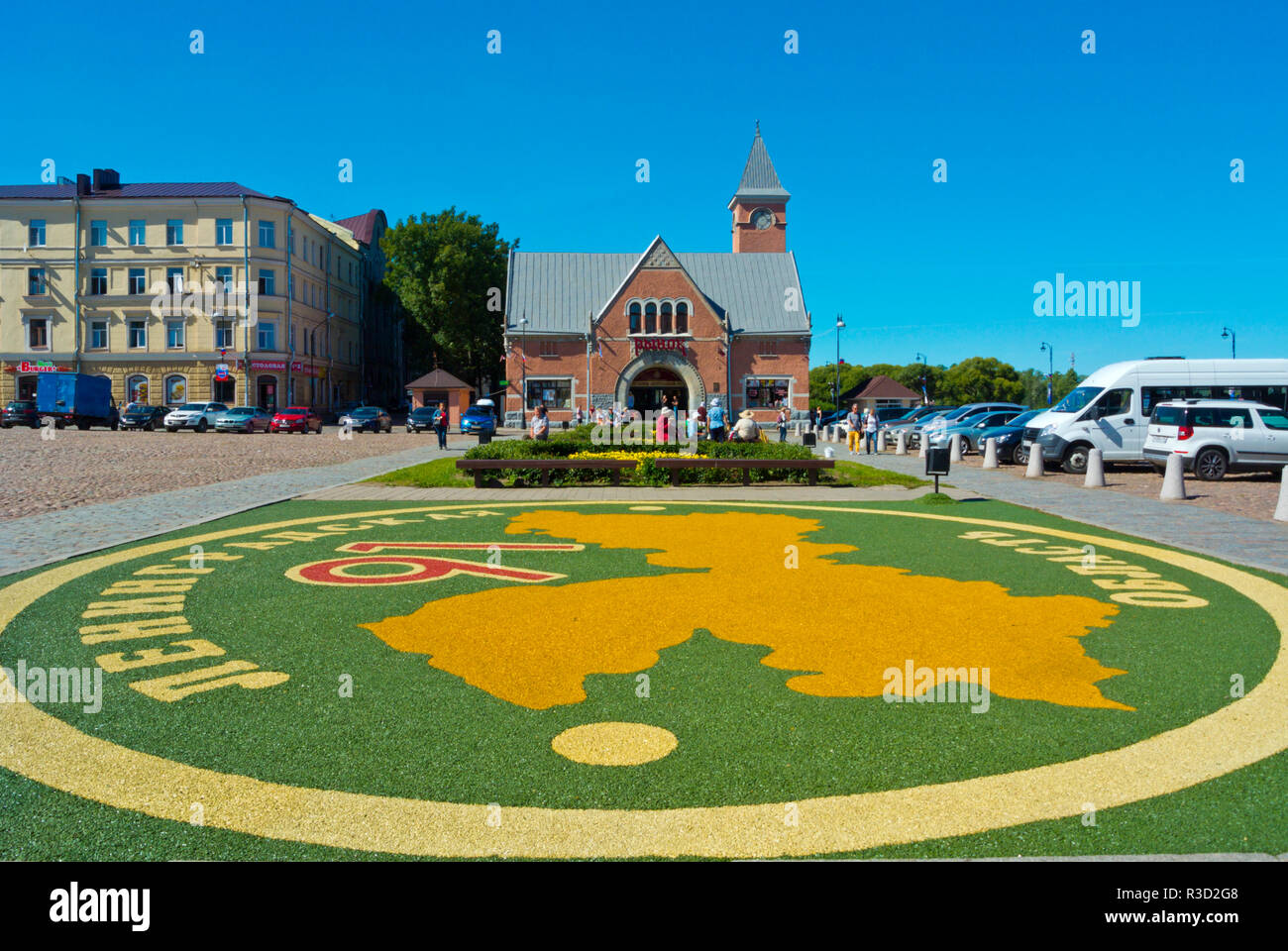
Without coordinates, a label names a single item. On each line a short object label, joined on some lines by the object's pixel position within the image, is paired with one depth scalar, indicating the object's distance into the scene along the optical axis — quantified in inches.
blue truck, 1839.3
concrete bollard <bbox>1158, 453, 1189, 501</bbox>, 669.9
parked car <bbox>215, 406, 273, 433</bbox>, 1861.5
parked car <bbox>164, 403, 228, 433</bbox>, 1827.0
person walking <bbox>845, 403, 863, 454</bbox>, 1412.4
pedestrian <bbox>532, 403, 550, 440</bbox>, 965.2
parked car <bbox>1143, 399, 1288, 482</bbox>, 831.7
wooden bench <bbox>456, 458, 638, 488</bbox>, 765.9
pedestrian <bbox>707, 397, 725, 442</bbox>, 1079.6
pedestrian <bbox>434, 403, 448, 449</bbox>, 1325.0
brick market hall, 2268.7
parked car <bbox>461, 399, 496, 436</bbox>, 1960.4
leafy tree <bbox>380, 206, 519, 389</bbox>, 2859.3
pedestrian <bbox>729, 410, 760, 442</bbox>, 877.8
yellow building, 2324.1
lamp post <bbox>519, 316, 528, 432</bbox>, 2226.6
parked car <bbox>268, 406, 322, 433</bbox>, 1939.0
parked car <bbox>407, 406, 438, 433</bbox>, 1996.8
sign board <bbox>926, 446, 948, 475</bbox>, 618.5
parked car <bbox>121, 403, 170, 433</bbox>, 1919.3
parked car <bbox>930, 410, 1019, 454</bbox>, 1223.5
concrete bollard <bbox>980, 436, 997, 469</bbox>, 1016.2
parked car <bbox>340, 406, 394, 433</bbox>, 2007.9
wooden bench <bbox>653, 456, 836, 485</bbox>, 782.5
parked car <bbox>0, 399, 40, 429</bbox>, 1845.5
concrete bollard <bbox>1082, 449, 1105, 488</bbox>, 775.1
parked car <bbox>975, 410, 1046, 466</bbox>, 1060.5
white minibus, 944.3
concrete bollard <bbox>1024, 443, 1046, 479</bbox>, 904.3
